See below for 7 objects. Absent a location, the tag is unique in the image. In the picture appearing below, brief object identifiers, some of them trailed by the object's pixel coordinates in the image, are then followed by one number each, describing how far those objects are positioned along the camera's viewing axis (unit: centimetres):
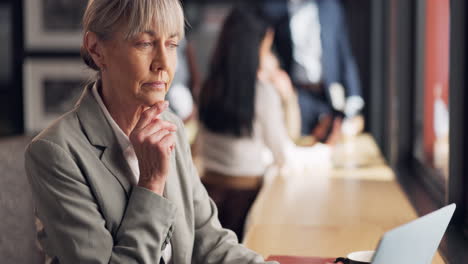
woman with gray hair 137
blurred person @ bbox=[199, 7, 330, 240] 354
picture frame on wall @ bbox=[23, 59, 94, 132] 549
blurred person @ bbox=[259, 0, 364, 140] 533
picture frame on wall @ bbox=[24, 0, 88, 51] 539
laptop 115
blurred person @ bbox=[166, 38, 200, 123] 552
